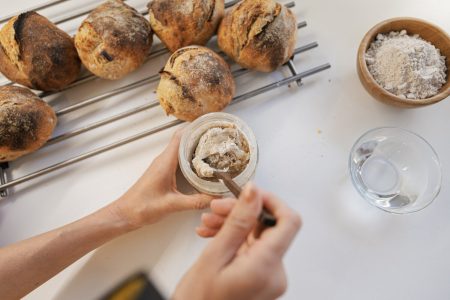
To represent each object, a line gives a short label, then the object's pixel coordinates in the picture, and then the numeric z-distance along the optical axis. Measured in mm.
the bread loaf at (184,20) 783
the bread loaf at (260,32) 774
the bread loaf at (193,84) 739
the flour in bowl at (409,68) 786
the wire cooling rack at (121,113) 837
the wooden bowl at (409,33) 761
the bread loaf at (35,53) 782
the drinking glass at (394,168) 800
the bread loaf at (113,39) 781
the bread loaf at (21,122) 754
